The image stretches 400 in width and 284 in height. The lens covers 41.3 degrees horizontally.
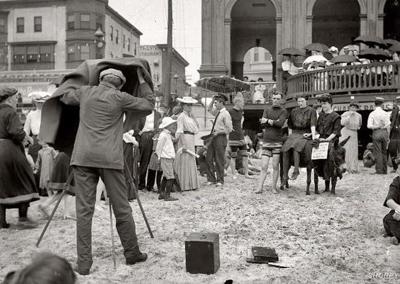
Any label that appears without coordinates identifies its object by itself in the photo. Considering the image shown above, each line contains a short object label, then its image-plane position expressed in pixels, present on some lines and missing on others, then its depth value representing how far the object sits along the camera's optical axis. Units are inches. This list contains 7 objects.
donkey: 402.6
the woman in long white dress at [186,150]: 452.8
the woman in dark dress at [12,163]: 285.9
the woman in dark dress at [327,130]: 402.6
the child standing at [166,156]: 402.3
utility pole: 864.3
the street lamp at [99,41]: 797.5
